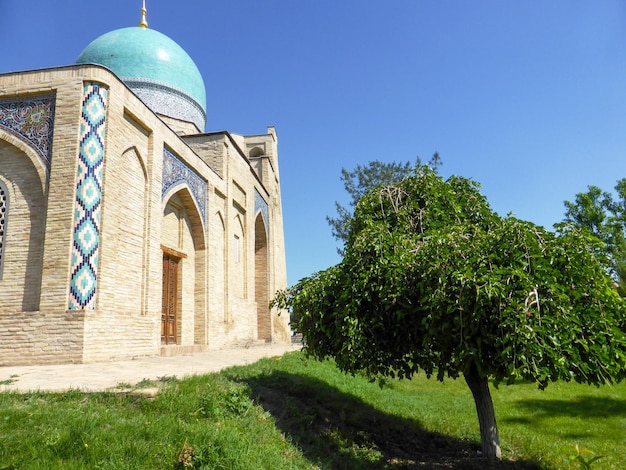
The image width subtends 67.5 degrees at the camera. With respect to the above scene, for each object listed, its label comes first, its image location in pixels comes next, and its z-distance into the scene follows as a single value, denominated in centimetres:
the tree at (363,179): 2294
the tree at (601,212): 1764
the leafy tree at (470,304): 361
